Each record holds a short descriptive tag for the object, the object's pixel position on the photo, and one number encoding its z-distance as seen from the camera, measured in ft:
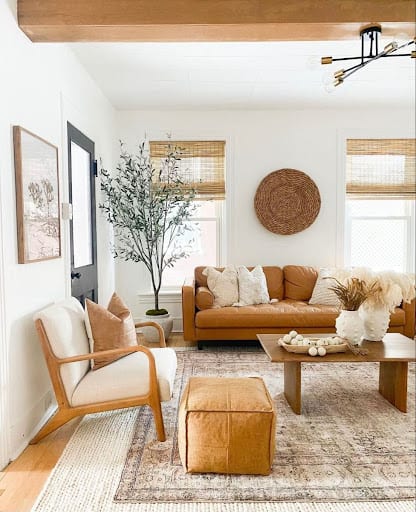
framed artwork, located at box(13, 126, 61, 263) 7.09
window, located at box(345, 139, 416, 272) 14.94
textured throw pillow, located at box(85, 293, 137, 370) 7.81
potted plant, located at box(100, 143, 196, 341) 13.41
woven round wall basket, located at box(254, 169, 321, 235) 14.90
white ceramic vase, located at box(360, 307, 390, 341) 8.84
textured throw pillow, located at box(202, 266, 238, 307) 13.10
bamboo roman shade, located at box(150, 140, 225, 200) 14.89
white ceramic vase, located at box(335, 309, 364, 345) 8.41
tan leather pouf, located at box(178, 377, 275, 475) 6.06
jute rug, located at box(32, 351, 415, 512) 5.51
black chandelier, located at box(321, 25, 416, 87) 6.94
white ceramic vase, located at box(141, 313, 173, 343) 13.20
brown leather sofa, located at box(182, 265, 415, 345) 12.26
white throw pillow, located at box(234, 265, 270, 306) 13.24
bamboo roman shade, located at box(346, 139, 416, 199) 14.92
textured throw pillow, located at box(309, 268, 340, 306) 13.25
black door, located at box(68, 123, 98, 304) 10.20
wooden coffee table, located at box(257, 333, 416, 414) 7.79
